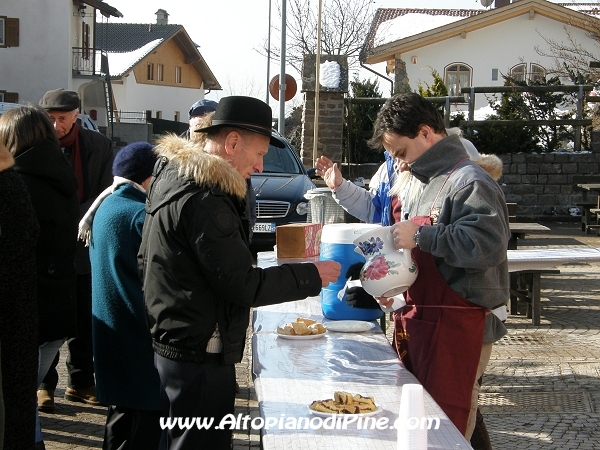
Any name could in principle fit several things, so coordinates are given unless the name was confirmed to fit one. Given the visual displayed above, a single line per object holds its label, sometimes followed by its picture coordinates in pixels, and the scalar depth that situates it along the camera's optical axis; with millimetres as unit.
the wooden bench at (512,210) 9500
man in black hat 2738
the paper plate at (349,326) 3672
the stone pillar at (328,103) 14703
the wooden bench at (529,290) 7918
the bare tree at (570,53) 27164
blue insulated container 3639
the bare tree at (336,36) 32875
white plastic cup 2129
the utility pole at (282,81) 19453
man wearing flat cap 5559
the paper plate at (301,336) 3521
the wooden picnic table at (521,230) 8391
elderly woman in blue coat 3699
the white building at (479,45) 33125
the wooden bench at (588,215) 14986
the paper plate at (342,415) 2525
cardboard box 4922
